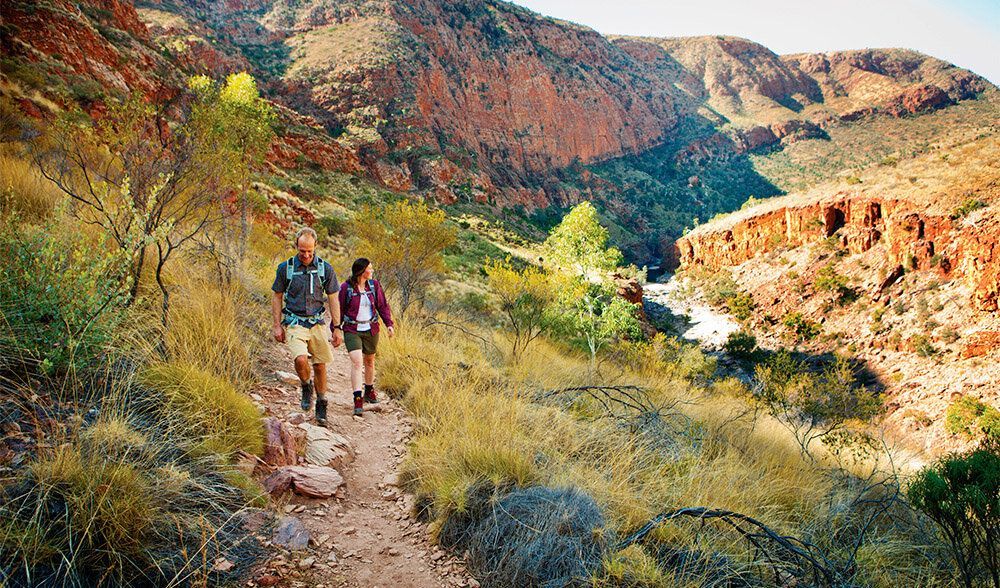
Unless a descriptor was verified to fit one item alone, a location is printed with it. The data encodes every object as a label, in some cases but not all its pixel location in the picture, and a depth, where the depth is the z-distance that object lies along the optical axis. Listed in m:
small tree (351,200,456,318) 13.78
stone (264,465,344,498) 2.73
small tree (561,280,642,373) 14.80
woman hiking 4.58
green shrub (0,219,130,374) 2.36
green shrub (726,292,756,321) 36.53
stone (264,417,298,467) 2.96
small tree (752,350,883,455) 11.20
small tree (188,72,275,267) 8.19
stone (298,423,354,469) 3.26
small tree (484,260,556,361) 11.66
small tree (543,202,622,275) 16.45
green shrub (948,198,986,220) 25.75
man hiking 3.94
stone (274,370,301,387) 4.45
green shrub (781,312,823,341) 30.17
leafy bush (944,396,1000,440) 16.20
